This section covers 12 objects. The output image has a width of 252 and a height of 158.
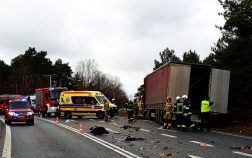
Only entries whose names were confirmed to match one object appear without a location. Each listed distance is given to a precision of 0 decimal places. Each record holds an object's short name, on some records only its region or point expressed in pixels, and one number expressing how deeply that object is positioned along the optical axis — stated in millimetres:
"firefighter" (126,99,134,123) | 20224
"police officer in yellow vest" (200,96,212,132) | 13955
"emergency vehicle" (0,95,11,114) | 36234
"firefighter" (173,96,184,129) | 14308
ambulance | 24013
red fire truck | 27531
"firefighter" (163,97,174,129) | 14731
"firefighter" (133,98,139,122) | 21812
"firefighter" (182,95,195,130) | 13874
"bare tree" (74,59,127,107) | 53597
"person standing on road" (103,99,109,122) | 20314
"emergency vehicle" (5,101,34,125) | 18357
